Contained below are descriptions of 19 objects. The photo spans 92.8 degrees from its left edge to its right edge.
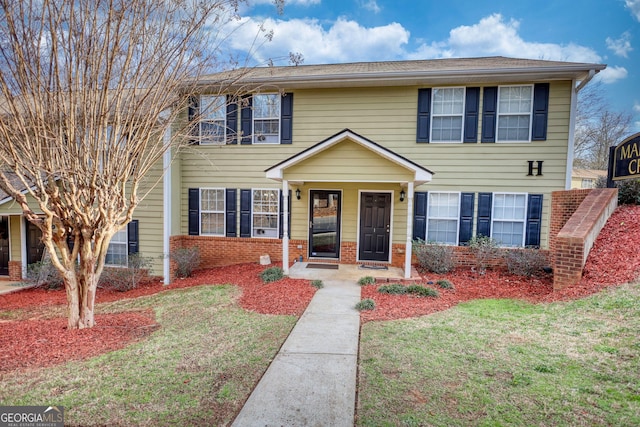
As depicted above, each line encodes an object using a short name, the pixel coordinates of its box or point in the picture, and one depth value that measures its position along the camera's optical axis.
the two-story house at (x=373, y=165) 8.07
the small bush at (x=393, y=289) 6.51
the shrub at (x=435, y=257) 8.27
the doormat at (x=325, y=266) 8.65
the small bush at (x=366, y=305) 5.60
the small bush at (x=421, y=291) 6.28
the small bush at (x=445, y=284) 7.00
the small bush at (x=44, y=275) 9.27
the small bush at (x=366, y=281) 7.23
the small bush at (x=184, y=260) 9.09
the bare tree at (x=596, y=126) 19.78
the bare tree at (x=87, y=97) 4.09
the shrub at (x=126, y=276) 8.92
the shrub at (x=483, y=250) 8.45
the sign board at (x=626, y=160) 6.16
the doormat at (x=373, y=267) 8.60
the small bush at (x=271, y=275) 7.56
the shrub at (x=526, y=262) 7.83
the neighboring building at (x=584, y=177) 22.47
